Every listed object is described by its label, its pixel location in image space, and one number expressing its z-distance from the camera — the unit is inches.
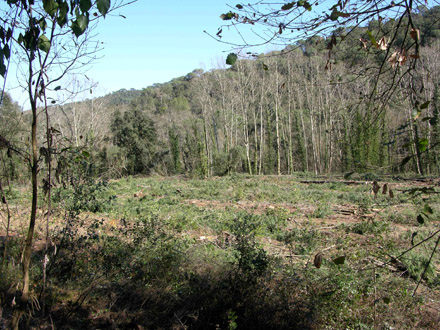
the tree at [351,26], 79.8
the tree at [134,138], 1304.1
